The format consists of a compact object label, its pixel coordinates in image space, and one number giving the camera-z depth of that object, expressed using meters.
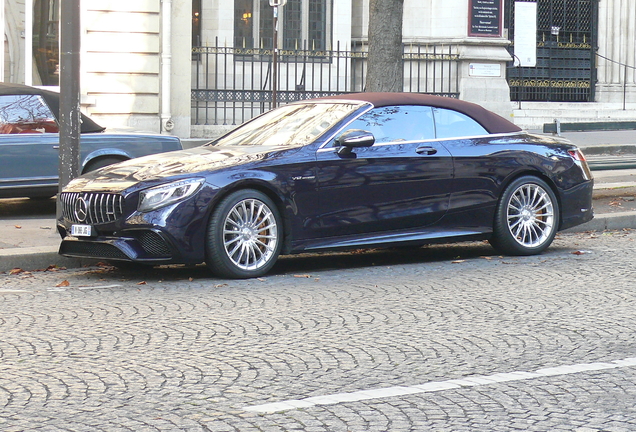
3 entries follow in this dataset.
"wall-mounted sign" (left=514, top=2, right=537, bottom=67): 27.16
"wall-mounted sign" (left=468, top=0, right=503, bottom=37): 24.45
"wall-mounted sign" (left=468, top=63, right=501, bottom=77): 24.28
